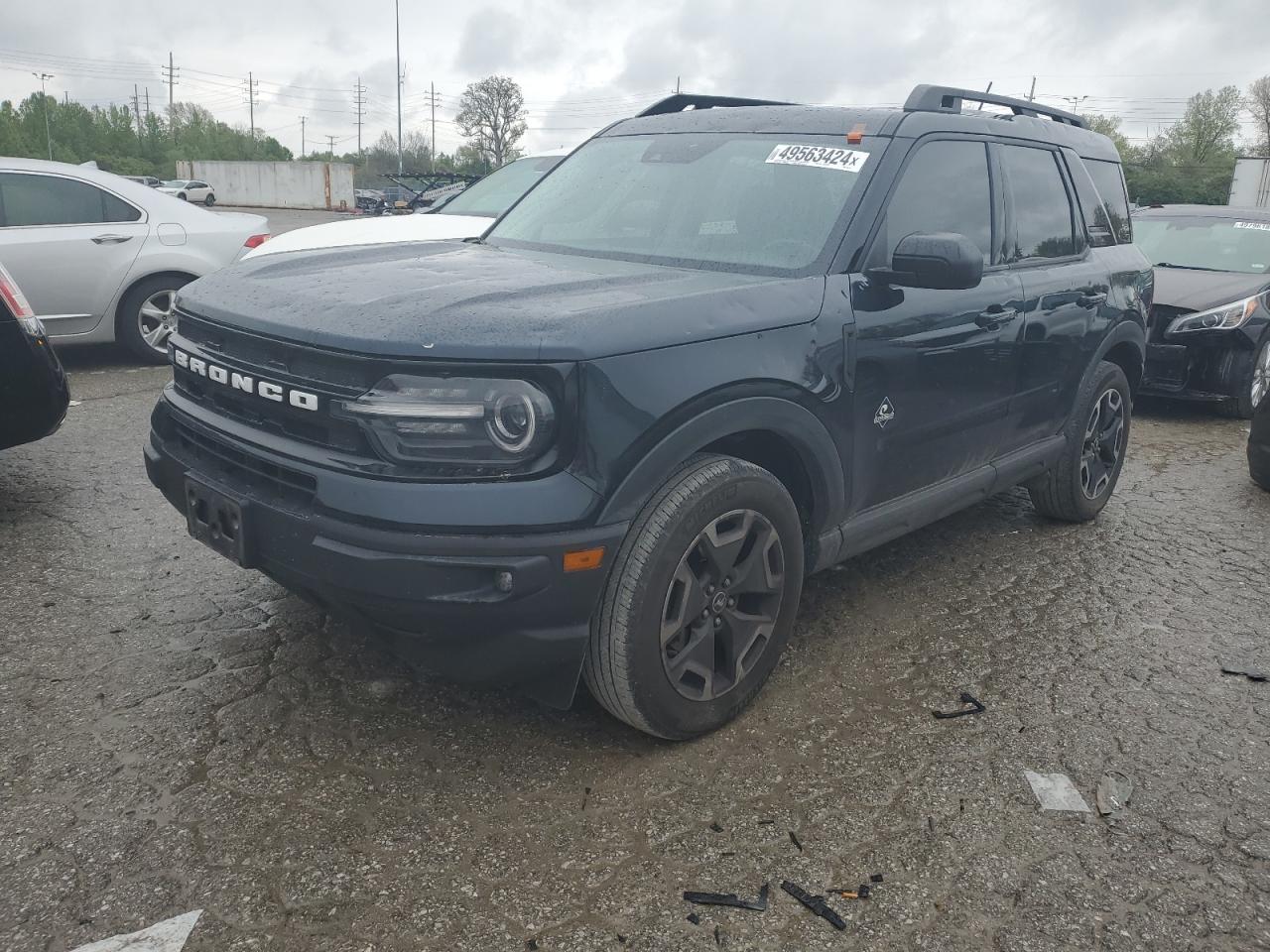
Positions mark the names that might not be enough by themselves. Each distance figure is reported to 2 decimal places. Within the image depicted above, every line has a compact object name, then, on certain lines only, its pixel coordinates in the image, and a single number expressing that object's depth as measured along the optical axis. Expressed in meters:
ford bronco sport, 2.35
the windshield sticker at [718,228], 3.33
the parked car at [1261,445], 5.63
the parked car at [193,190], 40.53
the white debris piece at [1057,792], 2.67
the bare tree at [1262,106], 79.62
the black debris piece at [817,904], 2.22
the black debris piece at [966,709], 3.12
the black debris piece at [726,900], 2.25
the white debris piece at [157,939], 2.05
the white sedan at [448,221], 6.85
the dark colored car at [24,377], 4.20
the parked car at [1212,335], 7.45
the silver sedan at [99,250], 7.23
